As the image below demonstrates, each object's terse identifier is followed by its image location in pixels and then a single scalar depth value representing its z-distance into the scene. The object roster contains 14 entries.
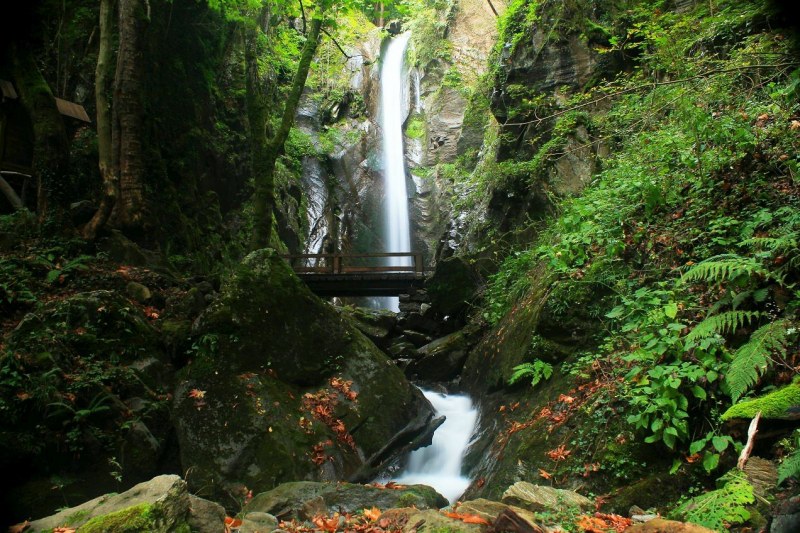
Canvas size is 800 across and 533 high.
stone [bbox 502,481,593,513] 3.42
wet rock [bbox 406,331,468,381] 11.22
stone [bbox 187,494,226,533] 2.98
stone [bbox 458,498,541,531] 3.07
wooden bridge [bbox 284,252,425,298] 15.38
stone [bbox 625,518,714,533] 2.45
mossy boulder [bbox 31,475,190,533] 2.68
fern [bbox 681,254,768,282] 3.60
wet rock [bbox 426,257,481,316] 13.17
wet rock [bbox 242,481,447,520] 4.28
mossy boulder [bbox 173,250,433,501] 5.86
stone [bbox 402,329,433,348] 13.94
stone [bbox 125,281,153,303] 7.58
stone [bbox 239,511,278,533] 3.31
